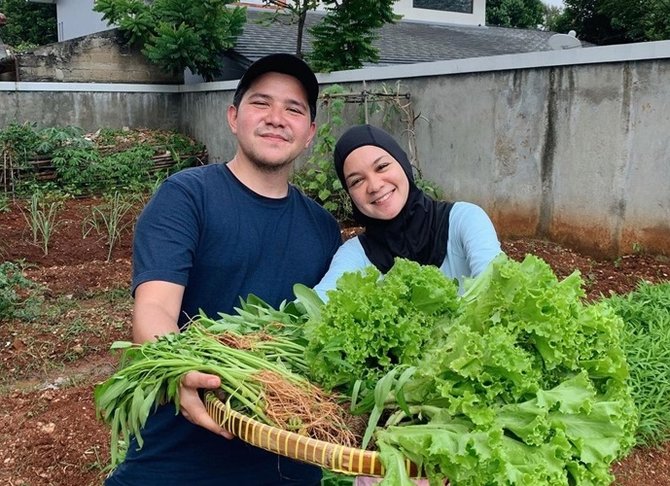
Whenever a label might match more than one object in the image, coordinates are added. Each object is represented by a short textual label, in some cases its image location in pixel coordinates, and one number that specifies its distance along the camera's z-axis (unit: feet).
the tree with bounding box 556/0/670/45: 57.26
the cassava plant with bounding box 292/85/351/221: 27.84
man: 6.55
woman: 7.23
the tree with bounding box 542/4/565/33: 92.82
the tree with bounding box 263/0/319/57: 38.11
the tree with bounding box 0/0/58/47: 86.94
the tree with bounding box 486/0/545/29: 88.69
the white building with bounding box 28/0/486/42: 64.03
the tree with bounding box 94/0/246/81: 40.78
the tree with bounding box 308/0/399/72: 35.42
